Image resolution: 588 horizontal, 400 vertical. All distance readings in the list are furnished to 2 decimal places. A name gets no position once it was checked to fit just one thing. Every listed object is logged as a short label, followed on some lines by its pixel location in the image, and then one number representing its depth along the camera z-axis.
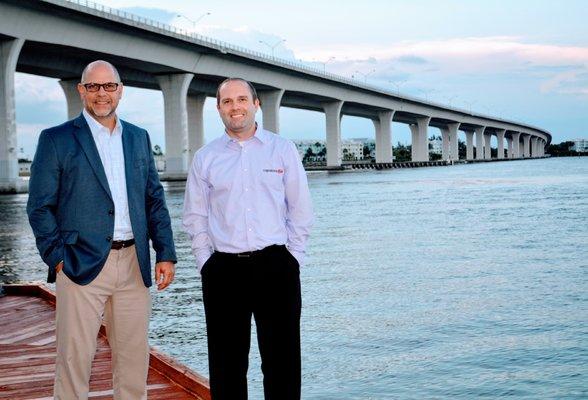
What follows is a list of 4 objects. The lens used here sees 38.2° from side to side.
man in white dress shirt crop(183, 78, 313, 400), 4.70
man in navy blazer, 4.68
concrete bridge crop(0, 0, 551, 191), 51.05
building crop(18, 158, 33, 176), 135.65
